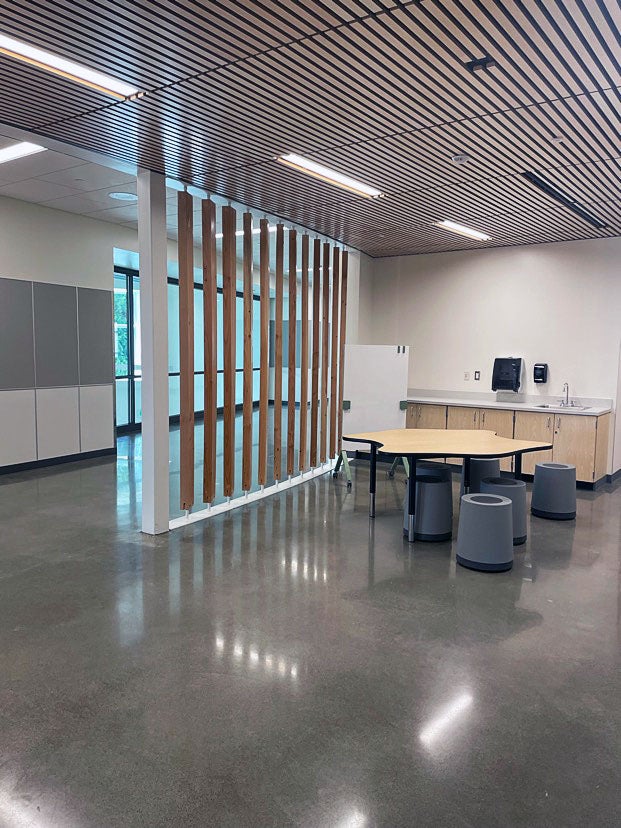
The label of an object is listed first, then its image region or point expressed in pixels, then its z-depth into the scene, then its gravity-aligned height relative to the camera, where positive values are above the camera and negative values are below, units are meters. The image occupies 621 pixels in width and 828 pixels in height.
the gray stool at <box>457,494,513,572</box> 4.73 -1.36
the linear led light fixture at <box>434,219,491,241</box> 7.15 +1.50
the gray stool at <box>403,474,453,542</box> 5.46 -1.36
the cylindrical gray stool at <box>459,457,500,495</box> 6.50 -1.17
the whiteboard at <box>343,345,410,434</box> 8.38 -0.39
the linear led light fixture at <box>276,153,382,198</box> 4.86 +1.50
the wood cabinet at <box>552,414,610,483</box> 7.38 -1.02
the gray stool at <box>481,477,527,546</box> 5.46 -1.21
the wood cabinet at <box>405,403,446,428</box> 8.48 -0.83
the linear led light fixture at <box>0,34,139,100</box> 3.18 +1.52
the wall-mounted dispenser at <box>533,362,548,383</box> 8.15 -0.20
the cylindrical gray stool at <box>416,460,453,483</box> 5.77 -1.08
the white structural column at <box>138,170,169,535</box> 5.27 +0.05
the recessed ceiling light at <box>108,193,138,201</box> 7.47 +1.86
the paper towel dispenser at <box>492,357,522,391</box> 8.32 -0.23
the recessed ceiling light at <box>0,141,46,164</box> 5.65 +1.83
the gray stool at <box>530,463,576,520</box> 6.23 -1.33
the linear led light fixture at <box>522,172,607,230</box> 5.27 +1.50
